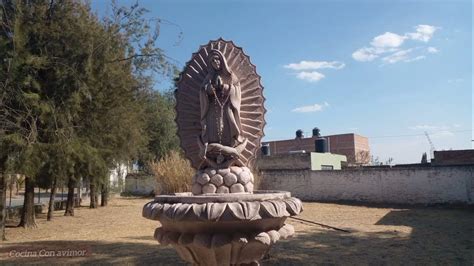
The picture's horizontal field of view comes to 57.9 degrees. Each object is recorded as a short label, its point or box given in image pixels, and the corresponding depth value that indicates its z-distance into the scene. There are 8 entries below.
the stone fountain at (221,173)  3.56
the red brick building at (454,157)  23.08
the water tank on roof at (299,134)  41.19
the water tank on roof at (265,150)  32.73
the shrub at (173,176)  12.41
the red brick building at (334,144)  40.28
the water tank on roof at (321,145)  31.66
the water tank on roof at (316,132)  39.78
